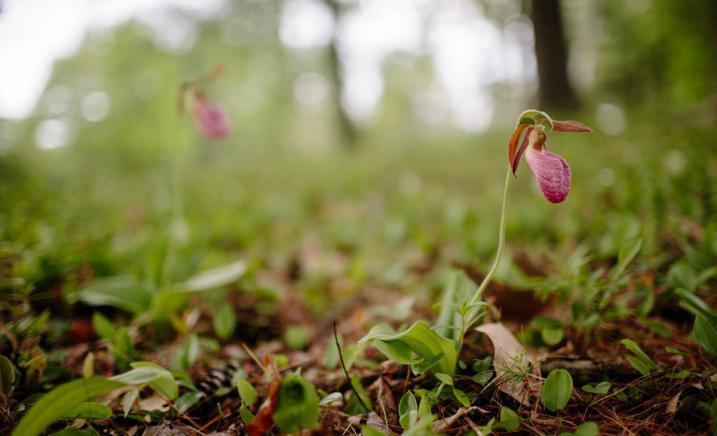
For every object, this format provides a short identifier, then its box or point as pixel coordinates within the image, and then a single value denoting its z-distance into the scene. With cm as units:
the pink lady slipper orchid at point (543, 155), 61
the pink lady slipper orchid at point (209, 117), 89
